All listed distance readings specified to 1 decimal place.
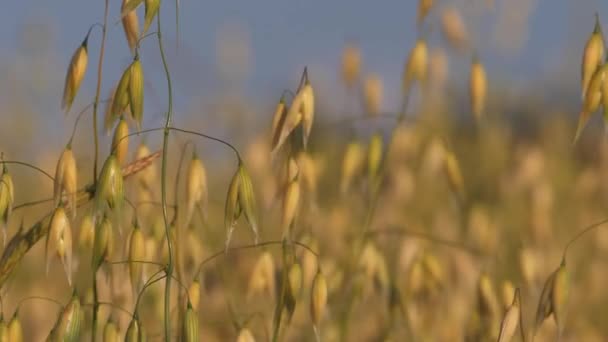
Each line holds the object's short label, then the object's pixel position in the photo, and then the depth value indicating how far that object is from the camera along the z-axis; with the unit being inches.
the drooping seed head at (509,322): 47.3
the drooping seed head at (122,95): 45.9
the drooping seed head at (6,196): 46.3
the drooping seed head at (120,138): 46.7
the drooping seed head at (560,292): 47.3
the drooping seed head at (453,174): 52.8
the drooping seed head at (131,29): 46.6
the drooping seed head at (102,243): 46.1
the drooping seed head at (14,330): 46.7
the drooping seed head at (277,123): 47.4
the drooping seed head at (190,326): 45.9
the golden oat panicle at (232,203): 46.4
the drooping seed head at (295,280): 47.5
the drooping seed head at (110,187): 45.6
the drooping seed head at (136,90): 46.0
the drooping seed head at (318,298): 48.1
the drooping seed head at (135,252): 47.0
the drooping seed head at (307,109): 47.2
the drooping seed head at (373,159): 52.0
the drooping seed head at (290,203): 47.4
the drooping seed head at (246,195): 46.3
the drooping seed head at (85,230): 47.3
